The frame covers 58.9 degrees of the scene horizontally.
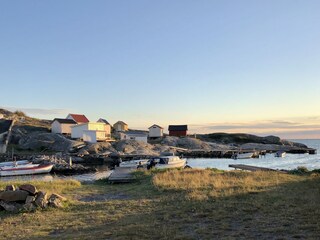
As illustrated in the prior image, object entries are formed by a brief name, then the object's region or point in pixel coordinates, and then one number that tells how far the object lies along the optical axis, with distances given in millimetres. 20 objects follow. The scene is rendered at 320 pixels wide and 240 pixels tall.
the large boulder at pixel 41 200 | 10087
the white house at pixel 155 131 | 87887
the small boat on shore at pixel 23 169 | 37395
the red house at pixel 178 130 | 94352
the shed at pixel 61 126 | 72280
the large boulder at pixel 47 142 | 60846
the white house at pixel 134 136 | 77064
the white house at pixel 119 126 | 94589
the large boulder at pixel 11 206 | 10000
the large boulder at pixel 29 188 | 10545
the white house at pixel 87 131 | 67496
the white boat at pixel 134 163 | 39086
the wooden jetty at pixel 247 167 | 26236
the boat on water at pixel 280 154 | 65308
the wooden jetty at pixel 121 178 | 18271
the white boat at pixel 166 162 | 36370
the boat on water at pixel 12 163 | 38700
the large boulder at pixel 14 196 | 10420
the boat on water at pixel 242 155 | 61414
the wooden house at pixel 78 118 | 79868
